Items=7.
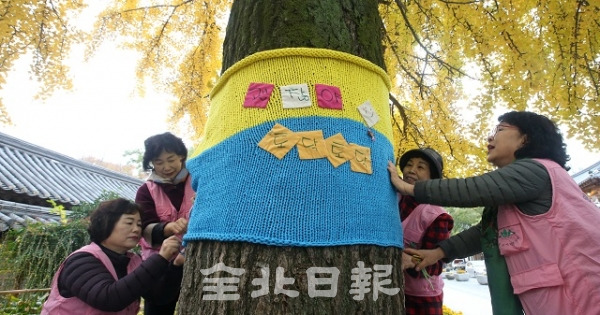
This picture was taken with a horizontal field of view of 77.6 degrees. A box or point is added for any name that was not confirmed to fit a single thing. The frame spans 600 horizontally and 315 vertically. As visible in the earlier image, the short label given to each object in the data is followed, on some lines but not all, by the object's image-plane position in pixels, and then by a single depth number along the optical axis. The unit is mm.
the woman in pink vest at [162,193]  1956
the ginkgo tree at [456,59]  3293
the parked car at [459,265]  27969
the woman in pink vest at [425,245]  1854
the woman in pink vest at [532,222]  1299
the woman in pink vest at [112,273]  1635
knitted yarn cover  1177
